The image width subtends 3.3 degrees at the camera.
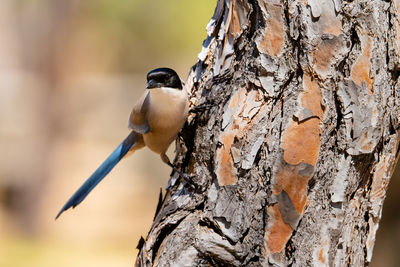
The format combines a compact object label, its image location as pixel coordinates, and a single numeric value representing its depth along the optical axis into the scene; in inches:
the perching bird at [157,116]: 343.6
